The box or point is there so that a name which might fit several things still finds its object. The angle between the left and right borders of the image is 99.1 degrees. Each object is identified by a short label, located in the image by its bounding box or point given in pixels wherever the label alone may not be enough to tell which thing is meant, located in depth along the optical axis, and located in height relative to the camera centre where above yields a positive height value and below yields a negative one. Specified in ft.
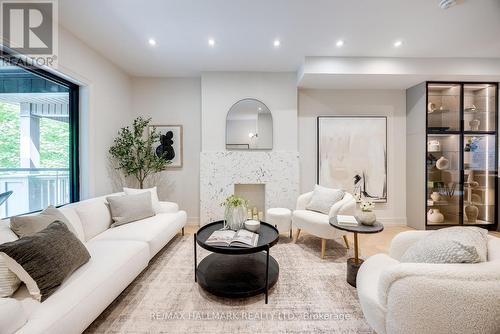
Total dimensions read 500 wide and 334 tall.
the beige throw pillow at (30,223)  5.04 -1.43
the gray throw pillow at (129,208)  8.75 -1.79
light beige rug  5.27 -3.94
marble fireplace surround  12.60 -0.61
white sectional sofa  3.80 -2.66
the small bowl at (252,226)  7.37 -2.09
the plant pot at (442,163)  12.37 +0.16
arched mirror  12.64 +2.36
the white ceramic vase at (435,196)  12.40 -1.76
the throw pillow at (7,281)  4.17 -2.30
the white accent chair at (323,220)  8.82 -2.40
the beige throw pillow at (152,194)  9.96 -1.40
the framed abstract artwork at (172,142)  13.15 +1.46
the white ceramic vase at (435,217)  12.43 -2.99
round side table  6.77 -2.48
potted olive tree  11.33 +0.66
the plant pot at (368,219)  7.11 -1.77
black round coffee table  6.10 -3.49
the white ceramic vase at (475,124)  12.21 +2.37
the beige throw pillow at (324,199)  10.07 -1.61
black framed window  7.02 +1.02
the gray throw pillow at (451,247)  3.95 -1.61
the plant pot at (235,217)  7.54 -1.84
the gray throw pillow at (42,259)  4.20 -1.98
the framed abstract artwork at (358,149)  13.19 +1.04
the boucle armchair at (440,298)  3.53 -2.29
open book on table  6.29 -2.24
